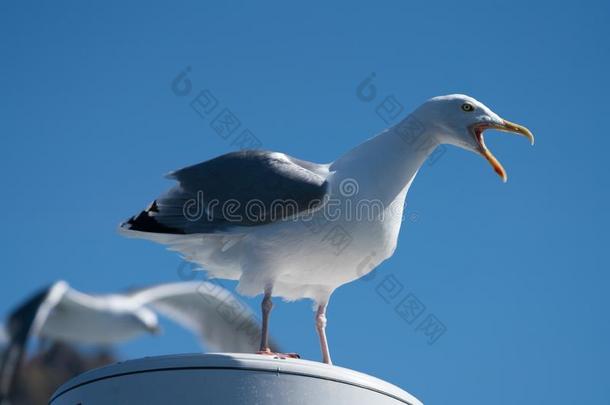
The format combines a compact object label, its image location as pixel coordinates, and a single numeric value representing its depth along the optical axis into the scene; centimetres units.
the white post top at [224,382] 870
